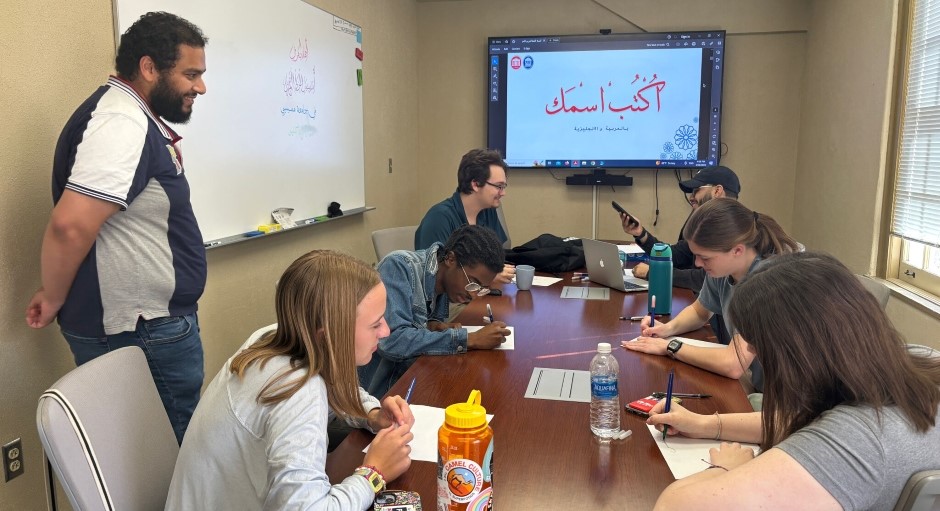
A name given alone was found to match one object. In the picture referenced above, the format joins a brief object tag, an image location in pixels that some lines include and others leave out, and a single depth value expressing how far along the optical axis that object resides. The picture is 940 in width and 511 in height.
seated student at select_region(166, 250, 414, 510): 1.02
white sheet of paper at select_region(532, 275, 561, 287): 3.01
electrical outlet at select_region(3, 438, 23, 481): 1.87
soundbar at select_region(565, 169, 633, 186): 5.21
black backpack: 3.31
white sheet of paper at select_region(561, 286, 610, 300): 2.74
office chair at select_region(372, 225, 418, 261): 3.32
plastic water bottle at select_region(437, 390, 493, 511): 0.96
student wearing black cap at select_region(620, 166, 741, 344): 3.17
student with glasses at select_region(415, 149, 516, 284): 3.00
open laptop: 2.81
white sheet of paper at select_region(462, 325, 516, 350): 1.99
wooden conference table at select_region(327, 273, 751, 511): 1.15
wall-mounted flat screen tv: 5.00
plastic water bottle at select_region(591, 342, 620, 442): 1.36
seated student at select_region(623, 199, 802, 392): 1.91
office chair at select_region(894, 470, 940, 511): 0.87
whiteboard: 2.70
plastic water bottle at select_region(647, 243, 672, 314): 2.45
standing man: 1.66
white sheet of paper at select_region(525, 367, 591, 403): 1.59
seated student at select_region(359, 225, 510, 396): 1.89
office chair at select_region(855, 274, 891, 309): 1.97
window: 2.95
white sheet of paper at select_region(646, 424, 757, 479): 1.23
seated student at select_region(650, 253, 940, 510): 0.89
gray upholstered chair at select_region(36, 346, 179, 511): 1.02
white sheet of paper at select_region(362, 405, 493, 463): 1.27
